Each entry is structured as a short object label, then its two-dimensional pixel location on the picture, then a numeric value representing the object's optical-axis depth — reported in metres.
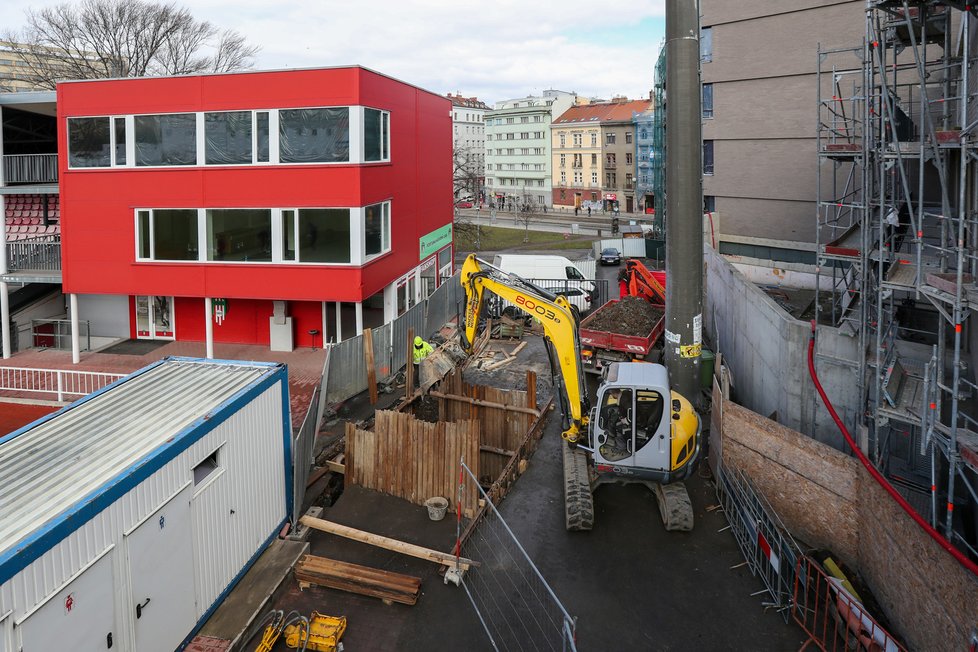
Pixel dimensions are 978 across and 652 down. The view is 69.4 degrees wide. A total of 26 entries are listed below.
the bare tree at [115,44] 43.38
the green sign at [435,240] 28.31
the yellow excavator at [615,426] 12.30
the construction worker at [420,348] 19.02
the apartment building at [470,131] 118.35
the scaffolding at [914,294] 9.87
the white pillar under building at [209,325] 21.64
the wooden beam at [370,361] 18.73
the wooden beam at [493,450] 14.99
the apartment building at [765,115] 28.00
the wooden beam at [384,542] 10.55
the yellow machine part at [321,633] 9.09
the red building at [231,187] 20.47
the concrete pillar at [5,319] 22.84
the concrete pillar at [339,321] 22.80
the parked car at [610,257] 46.34
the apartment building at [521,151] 92.00
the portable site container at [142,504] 6.88
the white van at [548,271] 31.55
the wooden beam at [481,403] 15.73
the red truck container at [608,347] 20.00
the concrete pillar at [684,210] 16.98
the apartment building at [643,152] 75.38
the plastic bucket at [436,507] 12.28
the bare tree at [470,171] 98.31
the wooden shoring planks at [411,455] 12.53
